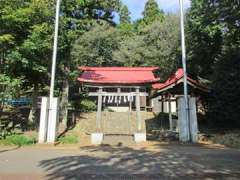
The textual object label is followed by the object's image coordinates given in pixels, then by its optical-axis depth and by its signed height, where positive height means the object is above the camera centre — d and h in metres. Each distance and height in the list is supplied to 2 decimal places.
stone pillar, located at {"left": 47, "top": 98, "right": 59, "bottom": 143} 9.68 -0.36
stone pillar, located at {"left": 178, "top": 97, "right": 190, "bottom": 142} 9.65 -0.52
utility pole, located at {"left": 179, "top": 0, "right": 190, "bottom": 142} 9.69 +1.80
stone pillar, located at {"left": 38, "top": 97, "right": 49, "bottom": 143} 9.56 -0.36
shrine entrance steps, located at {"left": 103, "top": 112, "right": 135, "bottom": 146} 10.37 -1.04
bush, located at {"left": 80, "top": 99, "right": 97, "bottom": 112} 17.76 +0.83
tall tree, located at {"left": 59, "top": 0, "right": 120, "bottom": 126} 12.84 +6.54
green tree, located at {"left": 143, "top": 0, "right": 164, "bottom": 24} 25.61 +15.01
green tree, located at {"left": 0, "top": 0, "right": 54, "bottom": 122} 9.86 +4.59
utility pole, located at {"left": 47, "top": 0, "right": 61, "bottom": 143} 9.67 -0.04
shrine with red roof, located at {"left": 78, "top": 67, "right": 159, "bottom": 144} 10.10 +1.71
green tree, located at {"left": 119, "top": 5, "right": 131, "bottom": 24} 27.82 +15.25
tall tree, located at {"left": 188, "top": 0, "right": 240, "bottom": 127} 10.89 +5.27
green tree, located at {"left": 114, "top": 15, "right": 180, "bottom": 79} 18.17 +7.13
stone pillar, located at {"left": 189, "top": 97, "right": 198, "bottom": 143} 9.59 -0.30
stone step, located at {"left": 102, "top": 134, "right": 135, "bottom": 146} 9.81 -1.47
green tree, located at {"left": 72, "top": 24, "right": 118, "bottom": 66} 16.18 +6.70
